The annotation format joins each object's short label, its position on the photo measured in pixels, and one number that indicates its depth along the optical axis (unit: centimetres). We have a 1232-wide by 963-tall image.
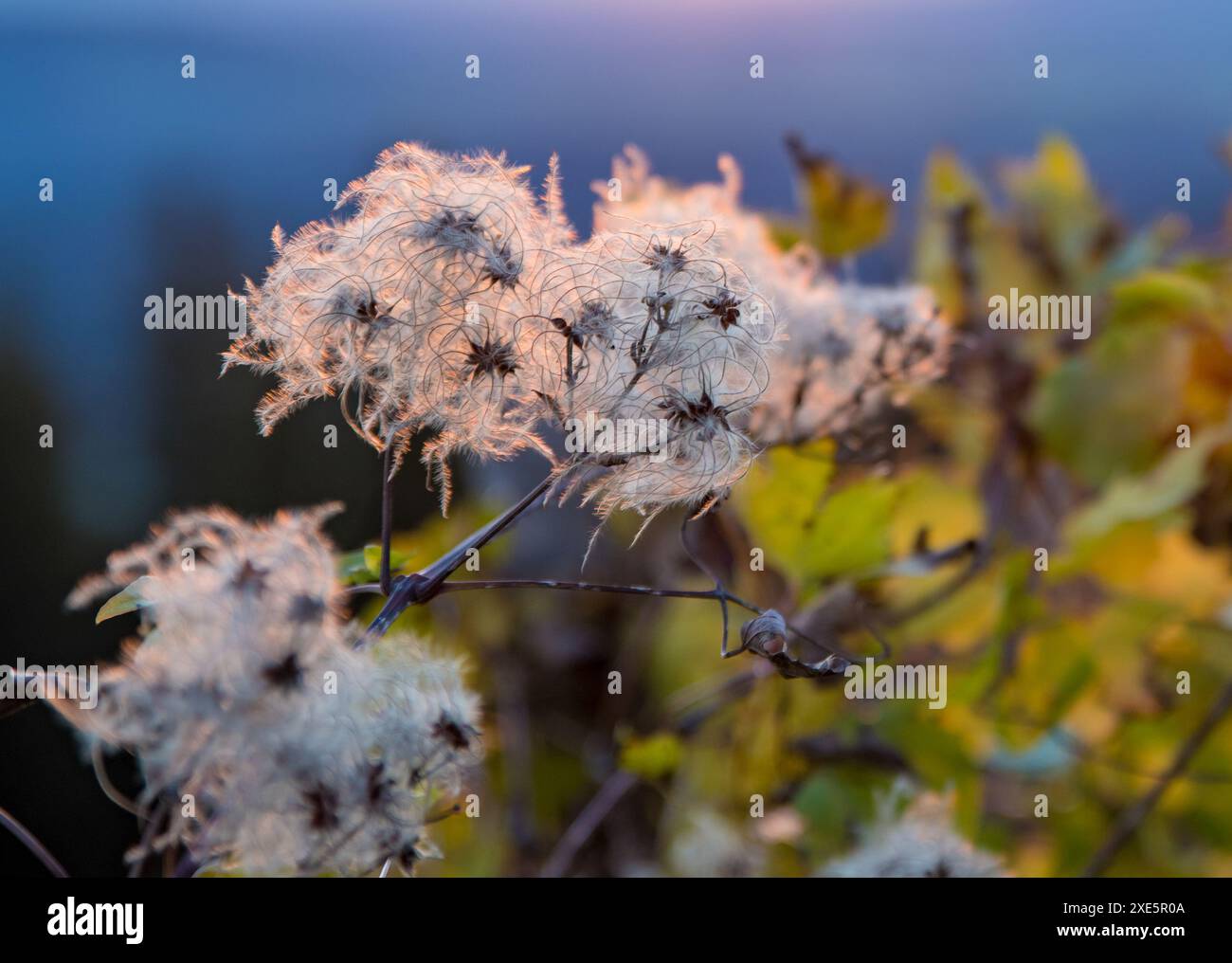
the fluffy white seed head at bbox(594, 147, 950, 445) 49
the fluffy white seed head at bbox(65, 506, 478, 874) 28
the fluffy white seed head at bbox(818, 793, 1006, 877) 51
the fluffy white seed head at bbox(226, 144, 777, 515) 33
